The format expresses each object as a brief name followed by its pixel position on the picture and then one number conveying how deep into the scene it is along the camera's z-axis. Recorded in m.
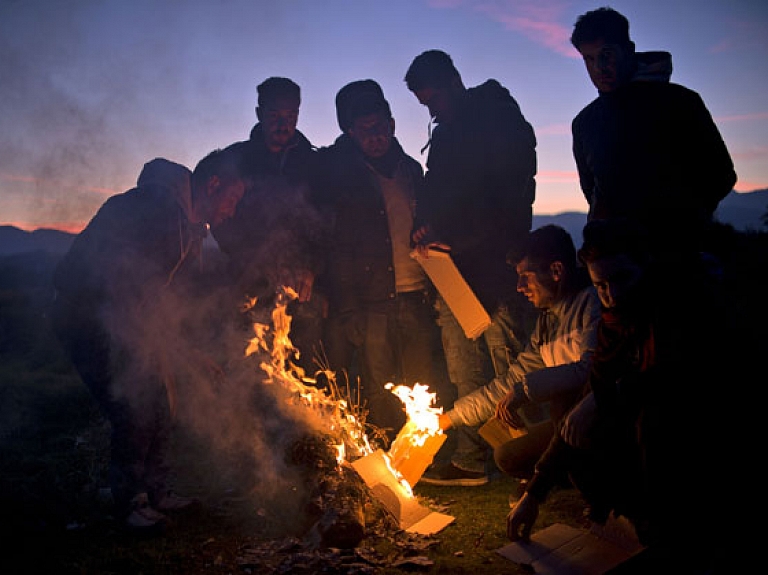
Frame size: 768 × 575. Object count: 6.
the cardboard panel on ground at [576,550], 3.18
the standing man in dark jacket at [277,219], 5.83
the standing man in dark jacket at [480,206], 5.14
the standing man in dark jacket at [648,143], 3.47
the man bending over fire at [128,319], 4.32
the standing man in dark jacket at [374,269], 5.70
